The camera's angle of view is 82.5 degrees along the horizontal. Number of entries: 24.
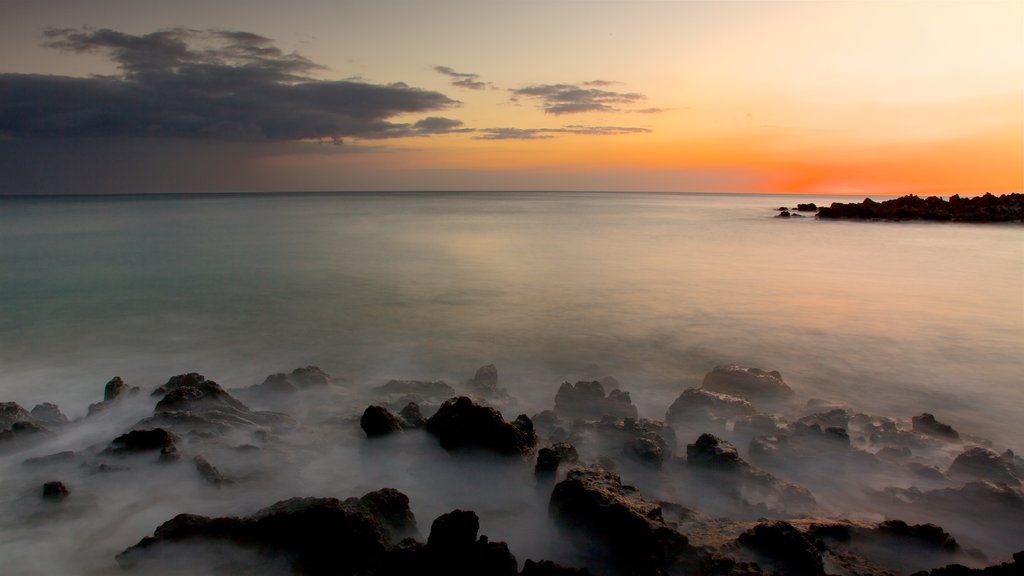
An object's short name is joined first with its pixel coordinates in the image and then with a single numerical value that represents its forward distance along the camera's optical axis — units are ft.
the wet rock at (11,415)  17.48
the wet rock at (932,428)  18.15
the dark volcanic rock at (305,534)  11.37
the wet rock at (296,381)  21.61
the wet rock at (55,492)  13.83
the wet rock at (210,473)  14.74
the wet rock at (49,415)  18.58
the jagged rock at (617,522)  11.23
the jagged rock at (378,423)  17.24
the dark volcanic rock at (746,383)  21.80
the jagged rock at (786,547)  10.99
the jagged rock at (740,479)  14.26
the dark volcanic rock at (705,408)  19.17
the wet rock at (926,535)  12.19
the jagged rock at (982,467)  15.31
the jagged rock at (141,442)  15.81
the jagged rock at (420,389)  21.76
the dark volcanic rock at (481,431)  15.79
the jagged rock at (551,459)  14.92
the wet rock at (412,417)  17.69
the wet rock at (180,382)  20.07
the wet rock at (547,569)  10.30
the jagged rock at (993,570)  9.72
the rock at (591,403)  19.67
